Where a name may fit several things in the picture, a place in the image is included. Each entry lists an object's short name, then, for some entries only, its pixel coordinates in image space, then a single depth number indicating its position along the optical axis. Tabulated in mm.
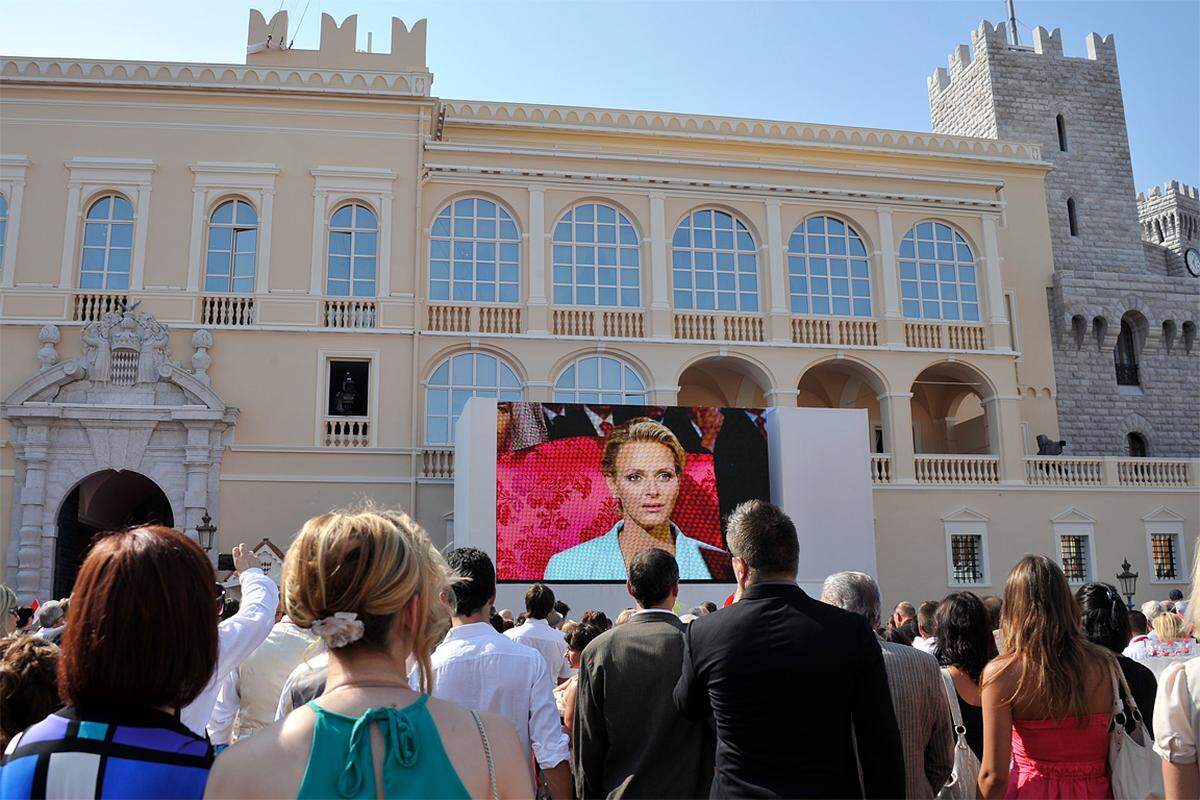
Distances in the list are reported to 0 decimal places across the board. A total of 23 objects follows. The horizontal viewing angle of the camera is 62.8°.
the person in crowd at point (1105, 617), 4406
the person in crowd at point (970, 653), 4457
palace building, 19891
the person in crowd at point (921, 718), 4051
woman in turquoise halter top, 2141
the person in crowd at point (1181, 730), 3102
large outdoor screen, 18047
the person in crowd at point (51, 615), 6590
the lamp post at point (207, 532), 18172
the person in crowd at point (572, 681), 4953
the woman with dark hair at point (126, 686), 2125
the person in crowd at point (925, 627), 6293
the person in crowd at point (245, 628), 3523
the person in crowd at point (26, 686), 3029
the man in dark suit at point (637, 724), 3945
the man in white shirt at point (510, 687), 4117
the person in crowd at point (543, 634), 6129
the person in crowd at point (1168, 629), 5473
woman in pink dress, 3646
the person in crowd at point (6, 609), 4301
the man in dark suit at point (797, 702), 3316
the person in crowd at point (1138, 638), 5648
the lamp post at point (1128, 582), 20734
